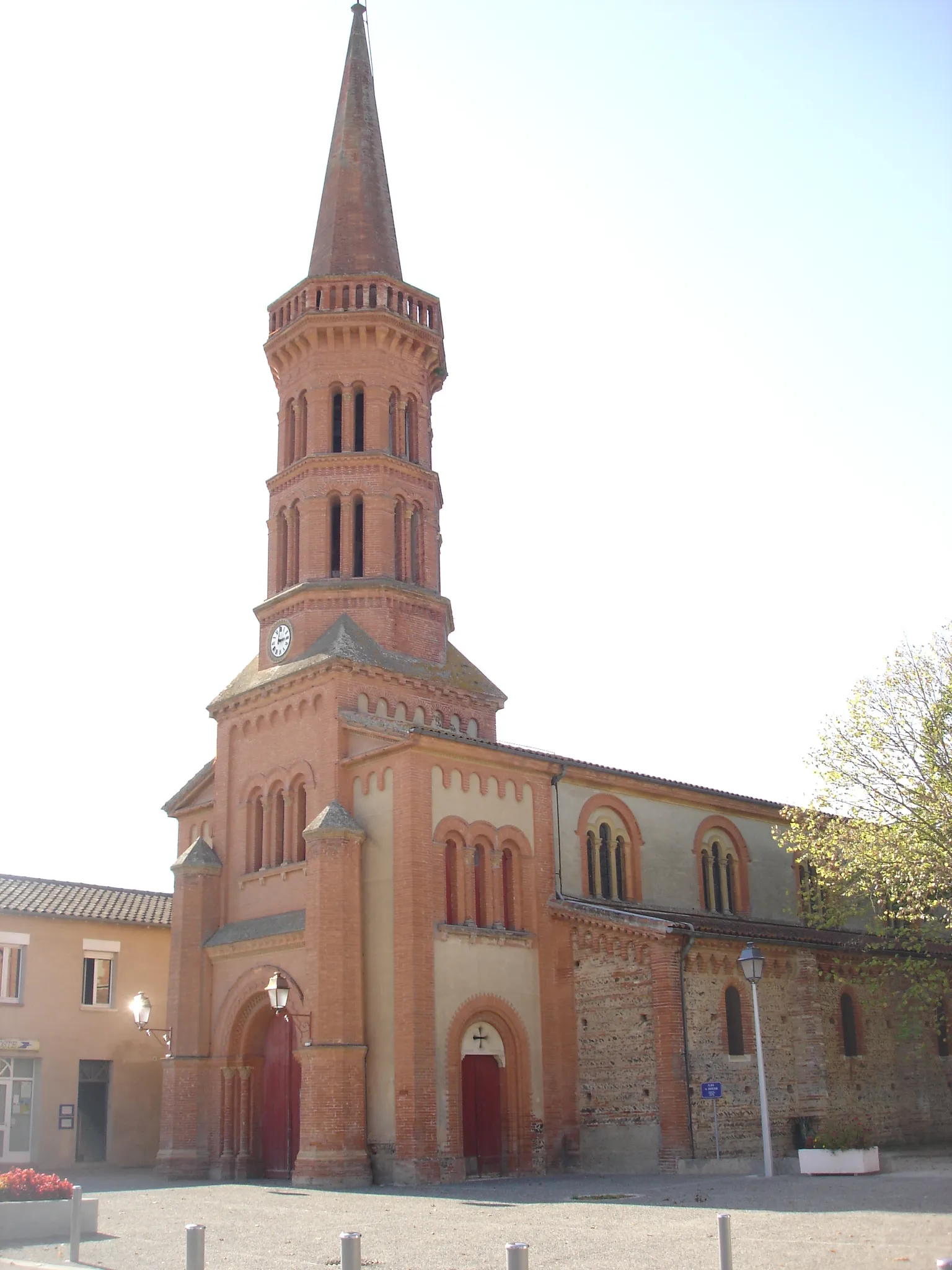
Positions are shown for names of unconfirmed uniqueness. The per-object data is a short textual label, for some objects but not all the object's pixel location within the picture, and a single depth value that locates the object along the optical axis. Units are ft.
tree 87.92
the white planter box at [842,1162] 81.05
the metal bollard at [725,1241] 36.47
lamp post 82.17
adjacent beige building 111.24
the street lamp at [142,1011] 98.27
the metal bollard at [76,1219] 48.42
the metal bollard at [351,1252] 35.76
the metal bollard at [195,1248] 37.93
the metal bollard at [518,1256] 32.65
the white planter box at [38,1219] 54.49
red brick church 87.81
